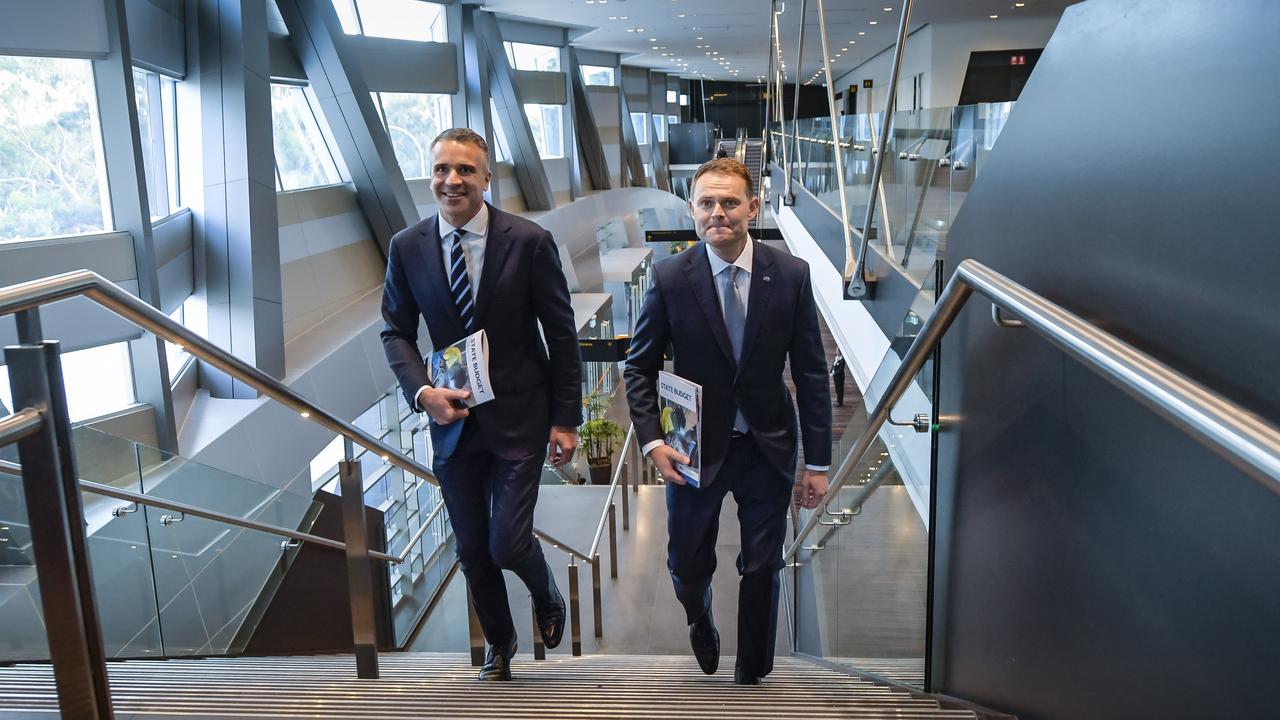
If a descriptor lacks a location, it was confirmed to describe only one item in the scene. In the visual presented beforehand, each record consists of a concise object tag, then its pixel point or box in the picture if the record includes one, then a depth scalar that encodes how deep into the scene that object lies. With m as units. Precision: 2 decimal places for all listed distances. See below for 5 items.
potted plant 14.24
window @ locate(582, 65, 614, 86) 30.70
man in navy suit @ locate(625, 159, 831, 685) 2.65
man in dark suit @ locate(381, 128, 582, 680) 2.74
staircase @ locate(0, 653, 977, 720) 2.11
